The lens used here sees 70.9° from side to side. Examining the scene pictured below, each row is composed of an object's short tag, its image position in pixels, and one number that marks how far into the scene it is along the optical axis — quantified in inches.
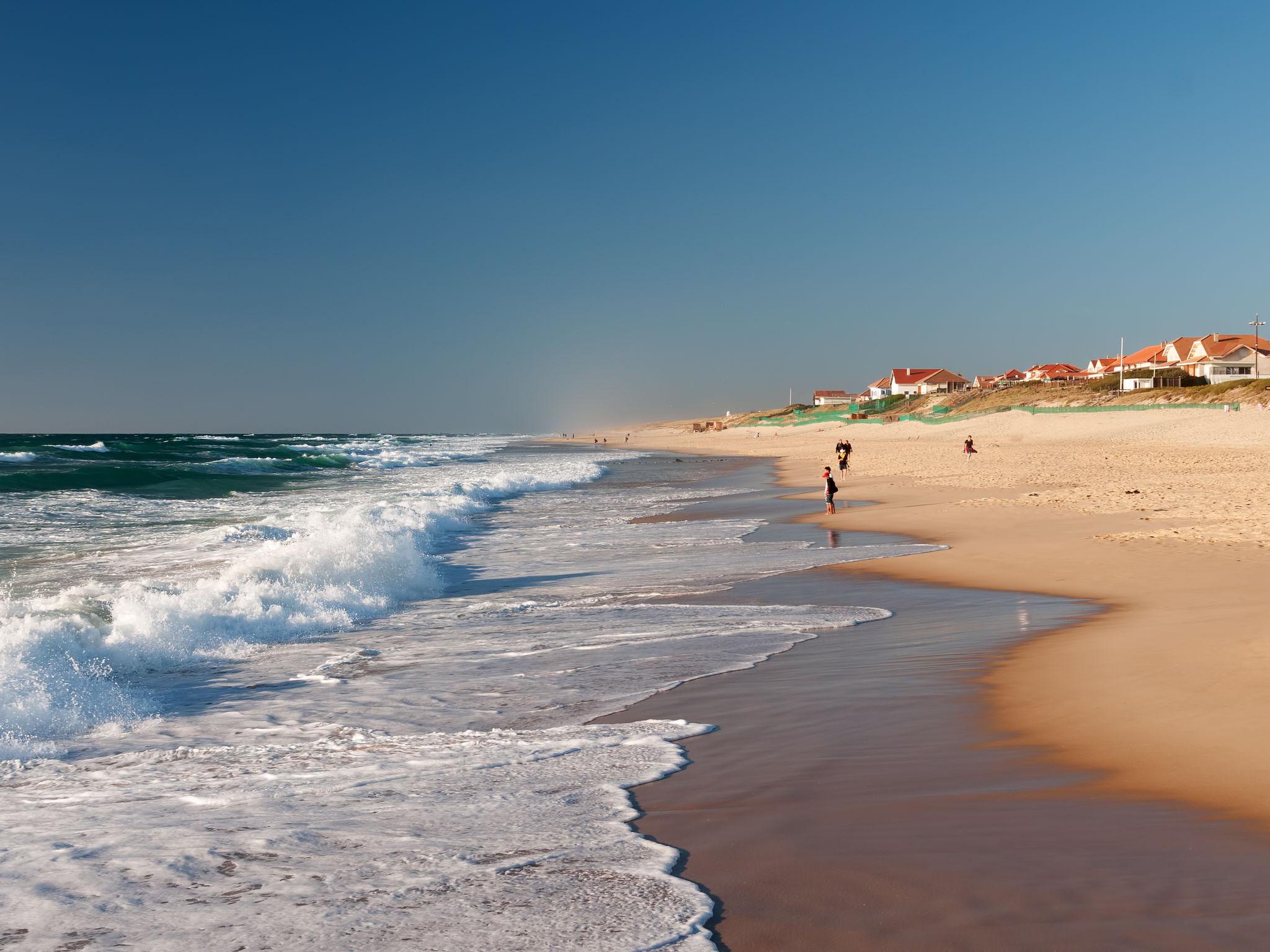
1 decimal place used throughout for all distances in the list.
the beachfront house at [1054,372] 5477.4
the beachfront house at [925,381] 5644.7
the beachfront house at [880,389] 6520.7
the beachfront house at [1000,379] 5625.0
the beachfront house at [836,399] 7488.2
